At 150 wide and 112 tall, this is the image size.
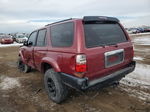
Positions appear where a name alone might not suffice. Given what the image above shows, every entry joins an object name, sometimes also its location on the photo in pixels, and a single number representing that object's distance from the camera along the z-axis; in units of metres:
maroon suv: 2.74
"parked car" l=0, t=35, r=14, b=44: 25.06
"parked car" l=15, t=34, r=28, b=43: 26.02
